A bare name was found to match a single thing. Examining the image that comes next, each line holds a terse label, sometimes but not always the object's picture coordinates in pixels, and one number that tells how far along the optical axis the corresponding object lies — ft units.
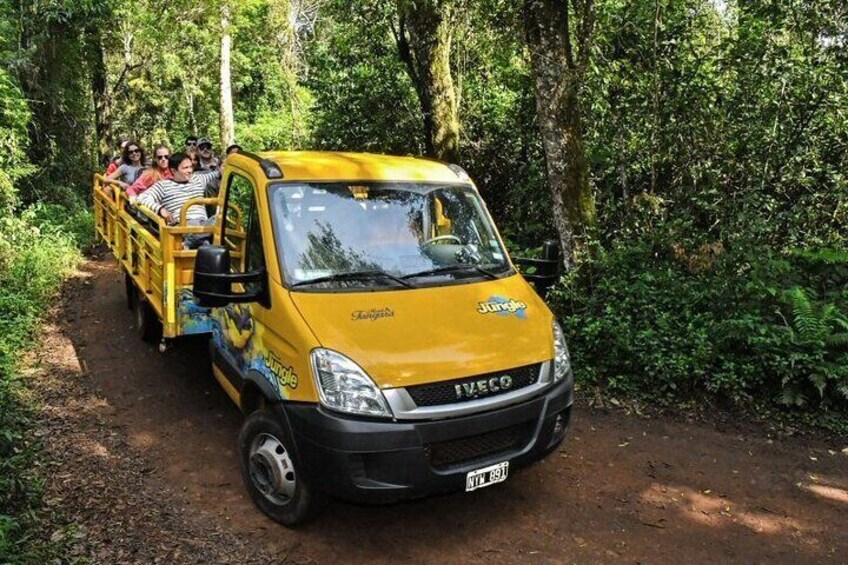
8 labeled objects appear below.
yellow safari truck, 11.71
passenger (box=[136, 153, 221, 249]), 23.75
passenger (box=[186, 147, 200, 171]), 31.63
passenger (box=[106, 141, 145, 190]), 34.50
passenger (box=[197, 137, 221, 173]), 33.63
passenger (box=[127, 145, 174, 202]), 29.89
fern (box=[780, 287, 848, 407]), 18.74
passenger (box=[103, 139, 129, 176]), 37.30
